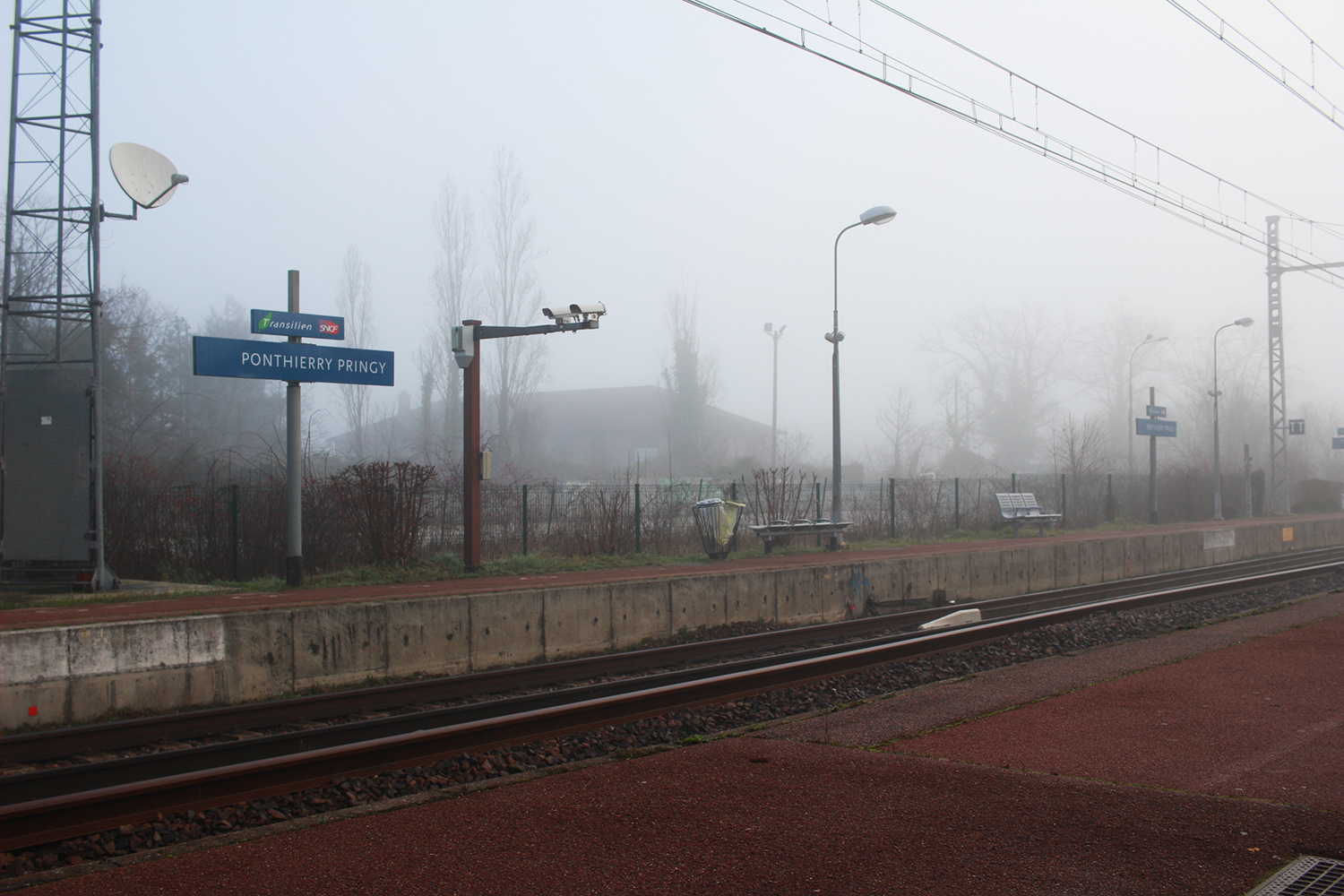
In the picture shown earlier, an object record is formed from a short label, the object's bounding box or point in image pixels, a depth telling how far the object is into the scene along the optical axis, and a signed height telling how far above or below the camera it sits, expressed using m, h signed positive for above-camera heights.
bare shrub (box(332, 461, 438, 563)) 15.70 -0.47
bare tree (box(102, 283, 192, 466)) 31.67 +4.36
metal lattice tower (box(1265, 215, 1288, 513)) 36.66 +5.42
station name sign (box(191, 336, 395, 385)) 13.06 +1.76
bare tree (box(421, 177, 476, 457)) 52.75 +4.97
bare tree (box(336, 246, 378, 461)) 55.81 +4.48
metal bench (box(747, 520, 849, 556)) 19.42 -1.09
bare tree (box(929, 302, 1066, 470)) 70.25 +5.16
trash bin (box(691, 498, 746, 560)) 18.22 -0.92
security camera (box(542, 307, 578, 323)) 15.54 +2.76
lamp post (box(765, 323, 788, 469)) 47.88 +4.22
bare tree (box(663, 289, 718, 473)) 65.88 +6.03
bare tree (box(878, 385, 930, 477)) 64.81 +1.36
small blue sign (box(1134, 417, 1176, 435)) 31.33 +1.62
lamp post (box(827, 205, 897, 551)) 19.61 +2.25
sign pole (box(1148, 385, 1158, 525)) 31.68 -0.52
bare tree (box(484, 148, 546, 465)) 53.03 +5.06
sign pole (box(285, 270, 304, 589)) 13.30 -0.14
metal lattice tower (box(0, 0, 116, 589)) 12.96 +0.37
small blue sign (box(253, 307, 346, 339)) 13.41 +2.31
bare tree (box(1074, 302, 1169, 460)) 70.44 +5.34
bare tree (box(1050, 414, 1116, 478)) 35.50 +1.06
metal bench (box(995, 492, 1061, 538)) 25.08 -0.98
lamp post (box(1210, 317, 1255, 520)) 33.91 -0.48
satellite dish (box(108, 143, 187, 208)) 13.74 +4.71
